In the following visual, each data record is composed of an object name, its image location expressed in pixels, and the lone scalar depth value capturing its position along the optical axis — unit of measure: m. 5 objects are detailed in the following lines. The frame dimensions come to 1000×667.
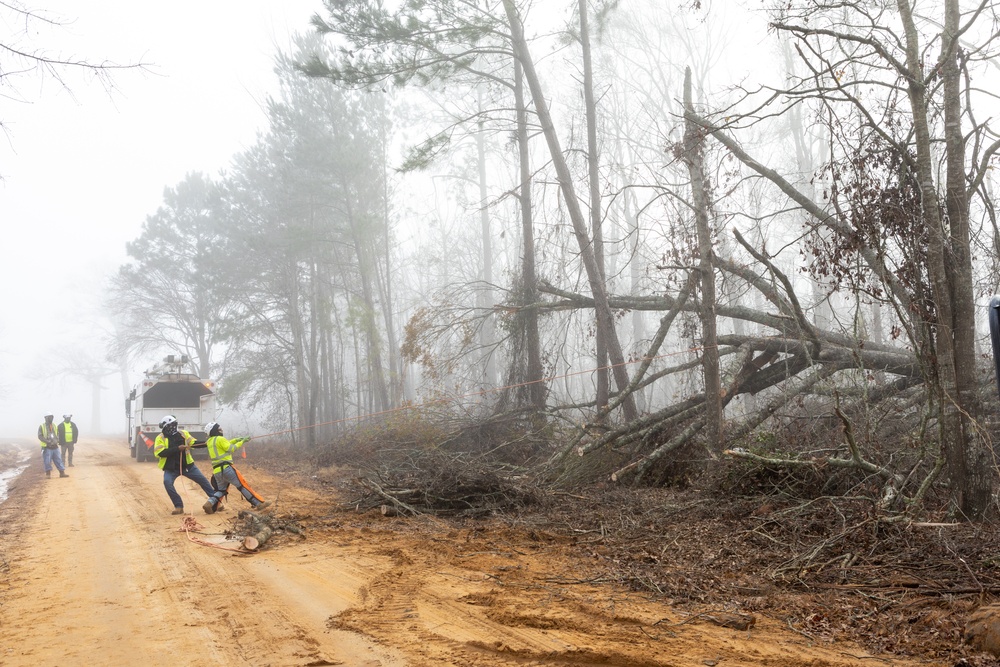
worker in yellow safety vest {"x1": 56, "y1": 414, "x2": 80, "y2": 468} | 19.55
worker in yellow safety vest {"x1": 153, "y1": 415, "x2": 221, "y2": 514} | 11.19
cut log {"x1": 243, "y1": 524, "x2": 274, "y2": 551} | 7.98
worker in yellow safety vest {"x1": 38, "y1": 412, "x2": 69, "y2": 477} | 17.78
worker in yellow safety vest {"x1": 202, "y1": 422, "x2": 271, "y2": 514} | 11.03
